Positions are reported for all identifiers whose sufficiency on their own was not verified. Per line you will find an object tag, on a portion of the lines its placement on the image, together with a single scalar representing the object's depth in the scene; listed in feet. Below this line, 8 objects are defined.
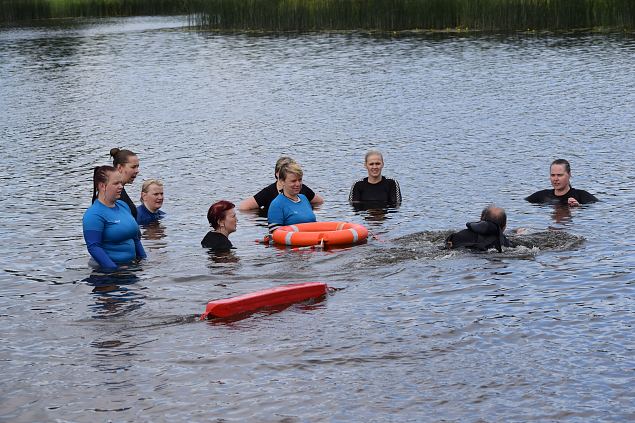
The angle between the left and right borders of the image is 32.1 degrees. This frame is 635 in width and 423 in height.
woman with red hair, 44.45
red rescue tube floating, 37.17
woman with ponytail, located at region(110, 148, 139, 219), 45.27
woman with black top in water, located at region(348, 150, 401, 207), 57.11
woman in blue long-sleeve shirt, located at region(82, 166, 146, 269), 39.40
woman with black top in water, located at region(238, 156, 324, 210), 55.01
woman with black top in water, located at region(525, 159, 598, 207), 54.25
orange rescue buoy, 47.34
